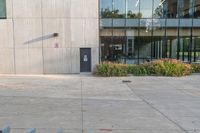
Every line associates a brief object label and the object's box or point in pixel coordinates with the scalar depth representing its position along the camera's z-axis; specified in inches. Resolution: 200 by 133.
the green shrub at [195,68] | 925.8
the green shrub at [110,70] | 842.8
